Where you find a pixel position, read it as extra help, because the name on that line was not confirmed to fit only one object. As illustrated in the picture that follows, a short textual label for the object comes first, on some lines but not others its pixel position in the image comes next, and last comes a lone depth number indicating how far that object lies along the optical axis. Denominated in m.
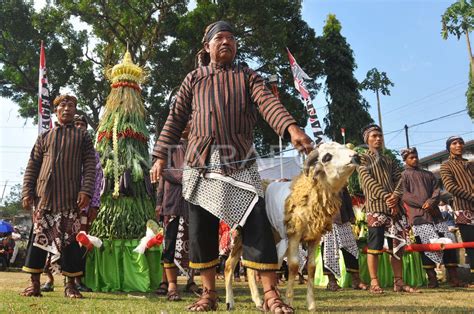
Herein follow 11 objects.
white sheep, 3.58
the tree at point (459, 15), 8.56
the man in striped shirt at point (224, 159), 3.26
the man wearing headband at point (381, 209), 5.77
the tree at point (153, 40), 19.50
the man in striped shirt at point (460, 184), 6.51
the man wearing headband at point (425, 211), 6.88
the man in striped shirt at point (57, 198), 4.84
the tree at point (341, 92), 27.66
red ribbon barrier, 5.68
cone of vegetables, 6.27
